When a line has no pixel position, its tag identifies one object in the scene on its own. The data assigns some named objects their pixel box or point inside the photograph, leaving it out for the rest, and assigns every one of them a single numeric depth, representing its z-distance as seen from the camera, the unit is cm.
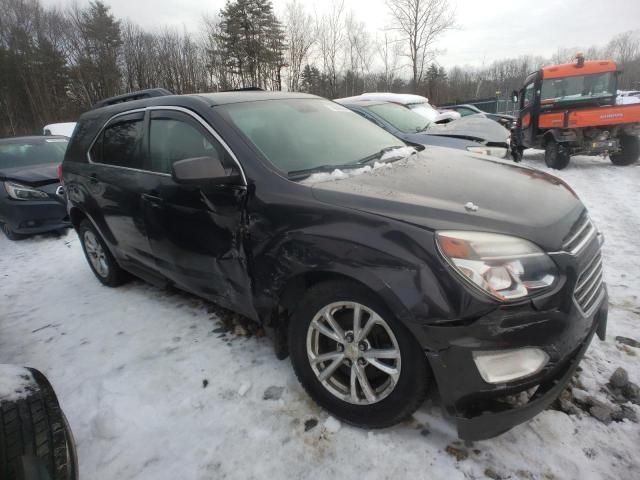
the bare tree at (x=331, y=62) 2831
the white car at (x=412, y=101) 1107
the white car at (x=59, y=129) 1184
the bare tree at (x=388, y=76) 2910
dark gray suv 157
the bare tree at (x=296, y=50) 2798
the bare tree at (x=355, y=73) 2845
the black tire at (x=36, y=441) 127
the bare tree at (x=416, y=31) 2448
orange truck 826
